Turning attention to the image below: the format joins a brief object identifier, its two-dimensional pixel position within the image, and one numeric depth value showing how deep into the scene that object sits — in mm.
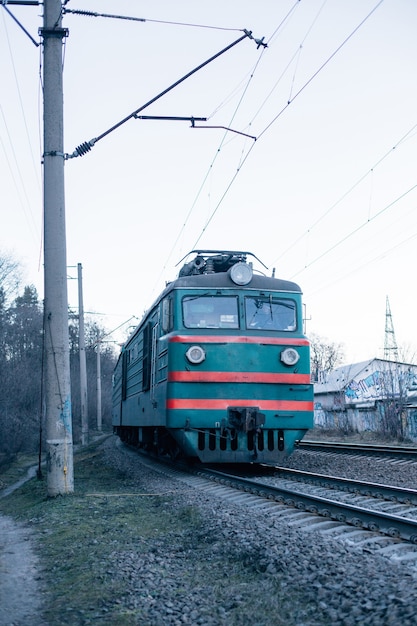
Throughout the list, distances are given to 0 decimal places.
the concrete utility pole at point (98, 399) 44691
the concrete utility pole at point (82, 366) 31531
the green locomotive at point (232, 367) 11117
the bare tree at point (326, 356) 82562
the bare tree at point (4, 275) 43241
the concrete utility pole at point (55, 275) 10039
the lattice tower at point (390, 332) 38969
